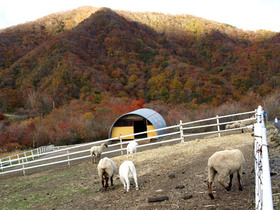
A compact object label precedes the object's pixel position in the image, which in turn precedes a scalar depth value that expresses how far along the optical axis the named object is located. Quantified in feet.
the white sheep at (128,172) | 23.68
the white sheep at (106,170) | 26.18
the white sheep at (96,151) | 44.80
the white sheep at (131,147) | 43.01
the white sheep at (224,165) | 17.69
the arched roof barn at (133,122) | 71.63
